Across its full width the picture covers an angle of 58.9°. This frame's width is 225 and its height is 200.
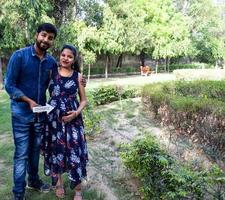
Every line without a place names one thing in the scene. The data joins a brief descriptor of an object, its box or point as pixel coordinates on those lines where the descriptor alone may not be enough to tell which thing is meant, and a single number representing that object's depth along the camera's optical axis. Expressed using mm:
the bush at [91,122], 3796
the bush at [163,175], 1873
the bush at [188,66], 21947
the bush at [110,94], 5992
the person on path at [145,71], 17376
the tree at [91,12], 13995
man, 2049
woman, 2119
